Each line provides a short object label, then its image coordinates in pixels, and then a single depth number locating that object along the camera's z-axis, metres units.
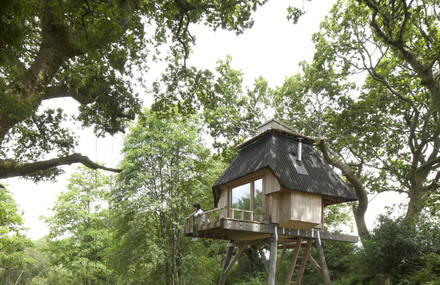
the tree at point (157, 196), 20.39
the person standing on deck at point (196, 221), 12.84
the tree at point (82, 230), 24.95
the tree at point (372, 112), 18.02
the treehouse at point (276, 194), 11.91
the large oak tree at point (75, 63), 5.49
